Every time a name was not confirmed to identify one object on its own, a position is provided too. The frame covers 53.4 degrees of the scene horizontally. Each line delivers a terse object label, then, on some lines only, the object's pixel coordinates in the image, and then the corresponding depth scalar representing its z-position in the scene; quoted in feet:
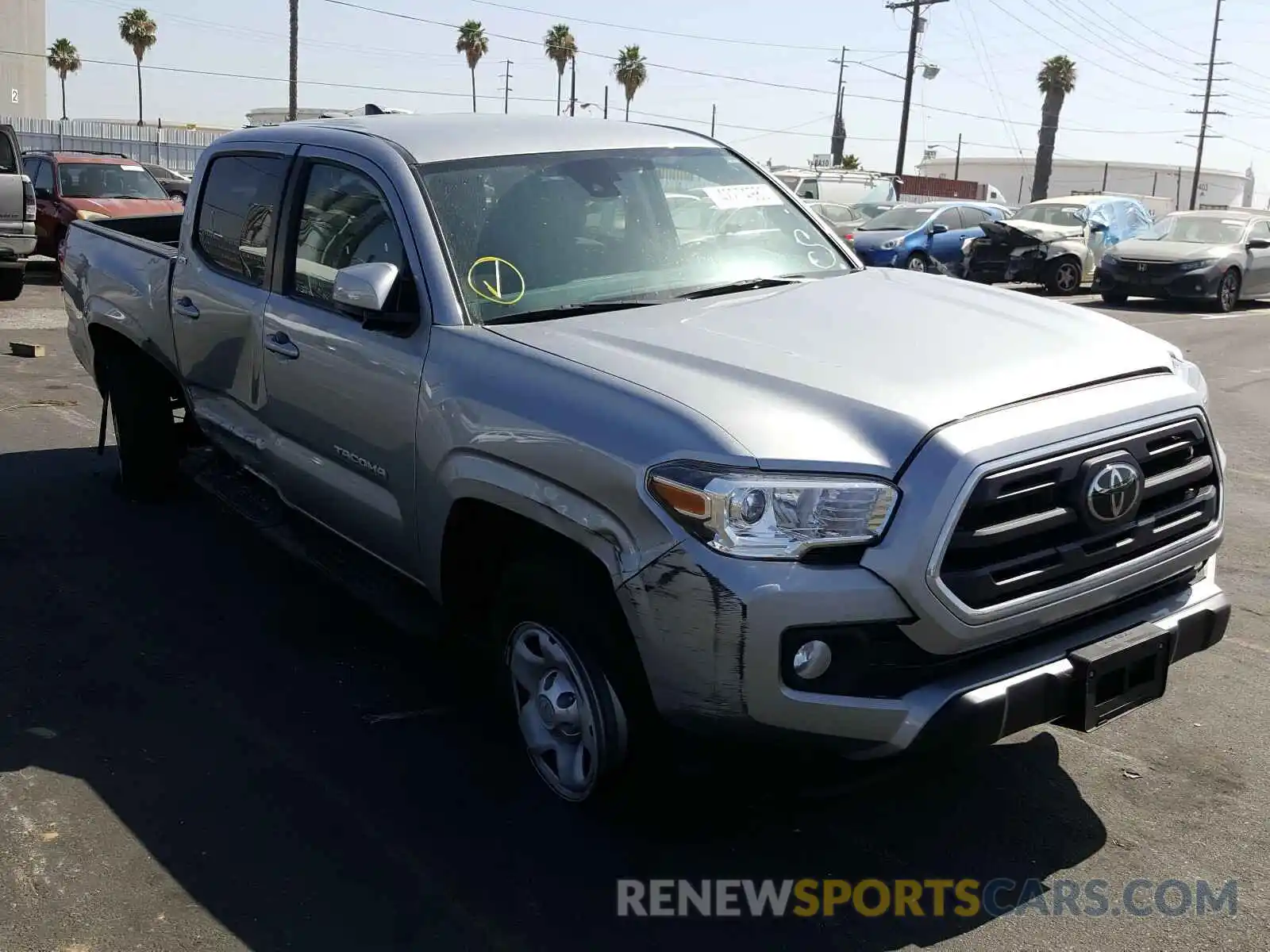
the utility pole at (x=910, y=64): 146.30
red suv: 57.41
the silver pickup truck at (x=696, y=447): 9.32
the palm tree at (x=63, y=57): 321.93
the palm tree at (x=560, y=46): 239.50
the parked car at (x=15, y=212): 51.80
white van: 94.99
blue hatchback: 69.46
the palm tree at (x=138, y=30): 267.18
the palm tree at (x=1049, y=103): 190.39
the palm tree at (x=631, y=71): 253.03
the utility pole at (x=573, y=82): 210.38
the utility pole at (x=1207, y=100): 230.48
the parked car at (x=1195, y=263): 60.54
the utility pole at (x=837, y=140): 214.07
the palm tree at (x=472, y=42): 236.84
